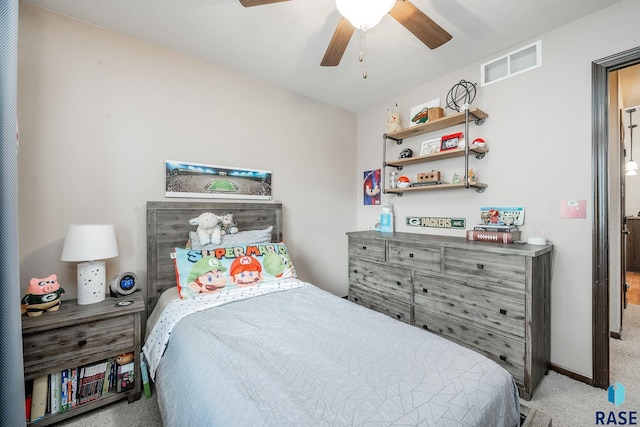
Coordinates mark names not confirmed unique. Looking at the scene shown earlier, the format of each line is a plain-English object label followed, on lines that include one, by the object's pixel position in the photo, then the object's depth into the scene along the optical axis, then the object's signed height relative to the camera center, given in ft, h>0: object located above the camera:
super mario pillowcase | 6.07 -1.37
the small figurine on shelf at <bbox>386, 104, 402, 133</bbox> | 9.45 +3.19
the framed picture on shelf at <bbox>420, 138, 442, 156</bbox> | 8.82 +2.21
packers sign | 8.44 -0.39
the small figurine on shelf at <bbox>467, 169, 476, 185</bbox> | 7.89 +1.04
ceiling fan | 4.22 +3.39
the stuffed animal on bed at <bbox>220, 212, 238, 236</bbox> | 7.72 -0.36
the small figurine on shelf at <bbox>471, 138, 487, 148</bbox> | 7.57 +1.94
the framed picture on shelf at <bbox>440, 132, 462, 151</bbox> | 8.24 +2.20
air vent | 6.89 +4.04
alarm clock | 6.02 -1.62
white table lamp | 5.32 -0.79
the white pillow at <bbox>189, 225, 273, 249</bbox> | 7.05 -0.75
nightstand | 4.66 -2.38
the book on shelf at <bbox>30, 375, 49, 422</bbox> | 4.73 -3.31
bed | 2.77 -2.03
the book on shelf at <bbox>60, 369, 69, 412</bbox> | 4.99 -3.34
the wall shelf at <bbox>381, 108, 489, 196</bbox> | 7.50 +1.79
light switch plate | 6.20 +0.00
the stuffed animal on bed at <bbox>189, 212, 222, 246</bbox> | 7.05 -0.43
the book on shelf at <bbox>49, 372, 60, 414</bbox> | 4.93 -3.34
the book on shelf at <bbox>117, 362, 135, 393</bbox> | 5.54 -3.45
